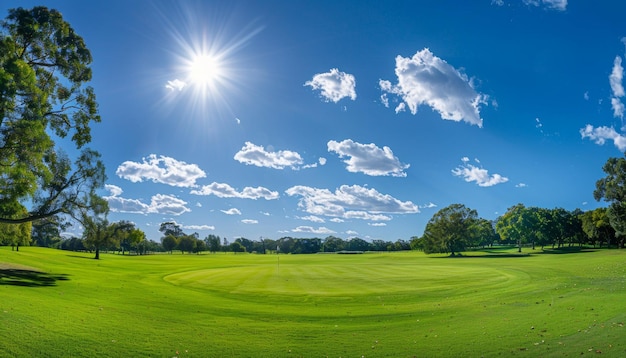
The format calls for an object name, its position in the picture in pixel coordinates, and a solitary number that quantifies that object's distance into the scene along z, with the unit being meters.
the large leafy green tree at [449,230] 101.88
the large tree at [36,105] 23.36
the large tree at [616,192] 75.50
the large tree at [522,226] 105.06
